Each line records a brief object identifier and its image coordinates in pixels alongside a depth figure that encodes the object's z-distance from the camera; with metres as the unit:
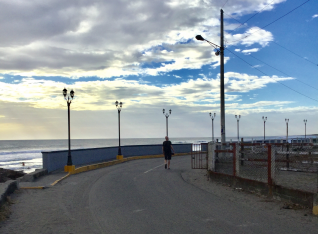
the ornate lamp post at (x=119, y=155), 27.28
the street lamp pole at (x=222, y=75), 19.77
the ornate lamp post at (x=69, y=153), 17.84
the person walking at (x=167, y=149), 19.00
